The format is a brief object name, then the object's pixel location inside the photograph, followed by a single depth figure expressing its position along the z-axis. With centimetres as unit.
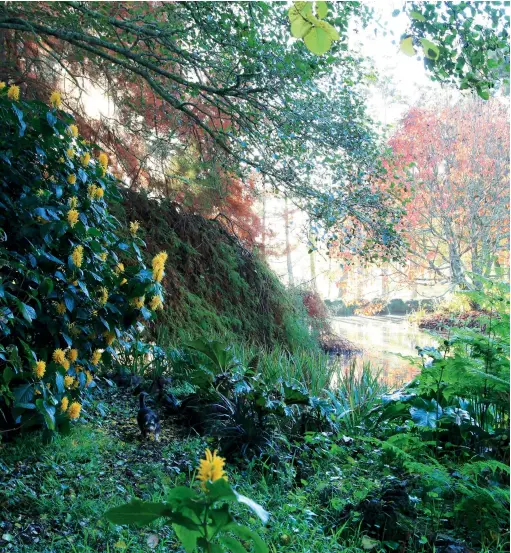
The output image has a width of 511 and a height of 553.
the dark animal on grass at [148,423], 283
